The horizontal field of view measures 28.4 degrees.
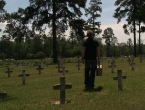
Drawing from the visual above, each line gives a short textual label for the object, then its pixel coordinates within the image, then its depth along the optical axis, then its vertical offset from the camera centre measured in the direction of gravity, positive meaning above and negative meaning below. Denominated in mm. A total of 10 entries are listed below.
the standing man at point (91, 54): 9633 +150
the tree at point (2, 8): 34356 +6188
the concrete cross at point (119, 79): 9281 -665
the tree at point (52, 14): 40406 +6366
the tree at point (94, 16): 65188 +9681
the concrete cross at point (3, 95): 9406 -1208
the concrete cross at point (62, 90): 7394 -821
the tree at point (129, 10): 50000 +8463
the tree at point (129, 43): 139012 +7346
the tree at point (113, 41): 120138 +7611
